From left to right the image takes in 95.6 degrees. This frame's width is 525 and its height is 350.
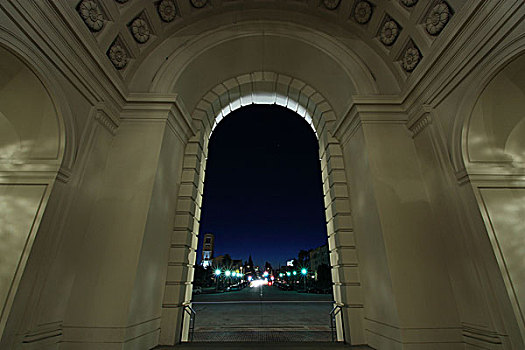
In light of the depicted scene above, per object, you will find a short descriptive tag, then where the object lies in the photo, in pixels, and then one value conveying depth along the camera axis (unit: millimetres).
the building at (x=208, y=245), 76250
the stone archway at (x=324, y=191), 5250
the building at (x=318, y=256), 56719
